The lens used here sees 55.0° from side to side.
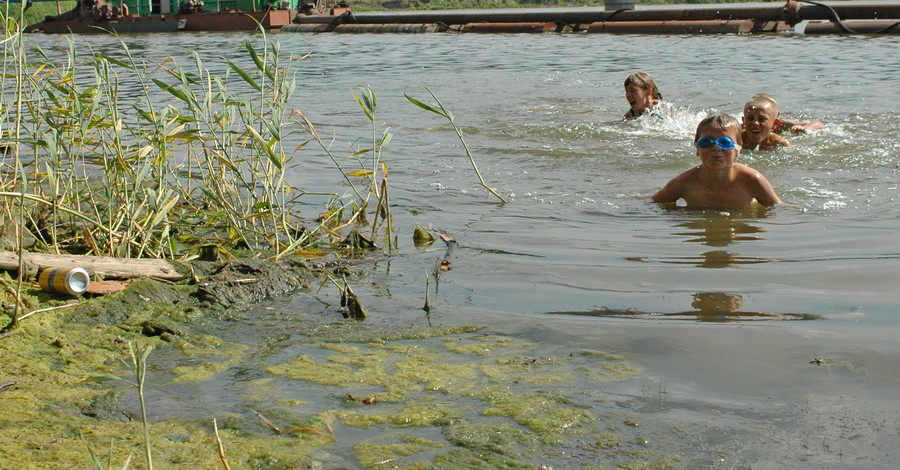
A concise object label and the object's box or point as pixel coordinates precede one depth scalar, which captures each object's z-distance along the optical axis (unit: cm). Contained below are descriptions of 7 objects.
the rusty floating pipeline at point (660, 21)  2253
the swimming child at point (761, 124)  768
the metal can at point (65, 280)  331
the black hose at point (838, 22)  2150
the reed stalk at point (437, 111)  406
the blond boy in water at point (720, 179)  575
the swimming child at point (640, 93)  952
